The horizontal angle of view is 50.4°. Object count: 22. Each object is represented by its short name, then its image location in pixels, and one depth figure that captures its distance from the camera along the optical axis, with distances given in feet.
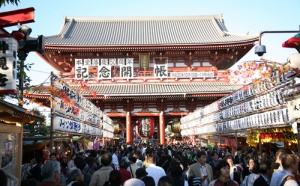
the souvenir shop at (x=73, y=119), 30.91
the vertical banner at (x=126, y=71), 87.76
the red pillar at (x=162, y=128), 88.09
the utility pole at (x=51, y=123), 28.59
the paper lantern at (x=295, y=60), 24.17
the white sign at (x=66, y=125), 30.22
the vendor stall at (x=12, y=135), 22.27
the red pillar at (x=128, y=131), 87.55
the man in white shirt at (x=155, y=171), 21.13
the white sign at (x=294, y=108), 25.19
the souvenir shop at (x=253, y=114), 29.30
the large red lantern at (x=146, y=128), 89.51
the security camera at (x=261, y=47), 28.91
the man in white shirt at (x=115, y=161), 35.58
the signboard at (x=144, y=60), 91.40
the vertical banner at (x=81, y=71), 86.94
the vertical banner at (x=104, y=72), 86.99
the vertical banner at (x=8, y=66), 21.81
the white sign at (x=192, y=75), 86.37
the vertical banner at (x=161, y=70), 87.40
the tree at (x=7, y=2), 19.33
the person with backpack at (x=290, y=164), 15.85
